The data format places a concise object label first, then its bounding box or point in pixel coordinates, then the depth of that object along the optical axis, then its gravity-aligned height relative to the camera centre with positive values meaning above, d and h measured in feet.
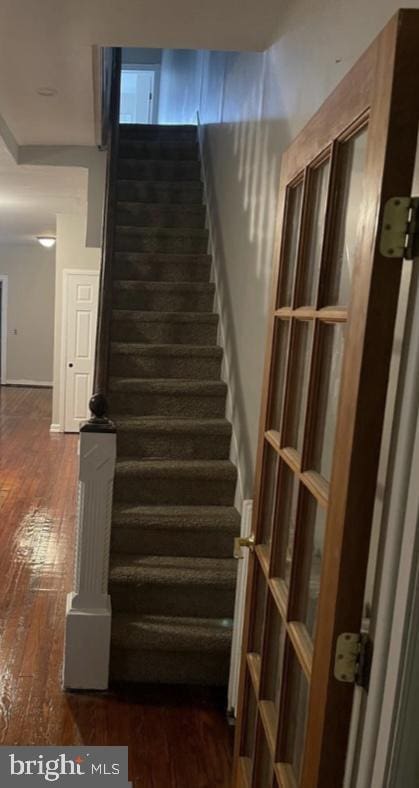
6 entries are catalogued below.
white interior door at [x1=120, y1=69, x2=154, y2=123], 25.84 +8.58
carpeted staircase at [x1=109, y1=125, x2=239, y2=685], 8.86 -2.61
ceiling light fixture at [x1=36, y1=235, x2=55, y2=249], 28.37 +2.55
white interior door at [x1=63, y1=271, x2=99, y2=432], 23.27 -1.62
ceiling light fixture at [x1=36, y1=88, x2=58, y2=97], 11.02 +3.61
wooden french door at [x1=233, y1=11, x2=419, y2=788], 3.04 -0.61
